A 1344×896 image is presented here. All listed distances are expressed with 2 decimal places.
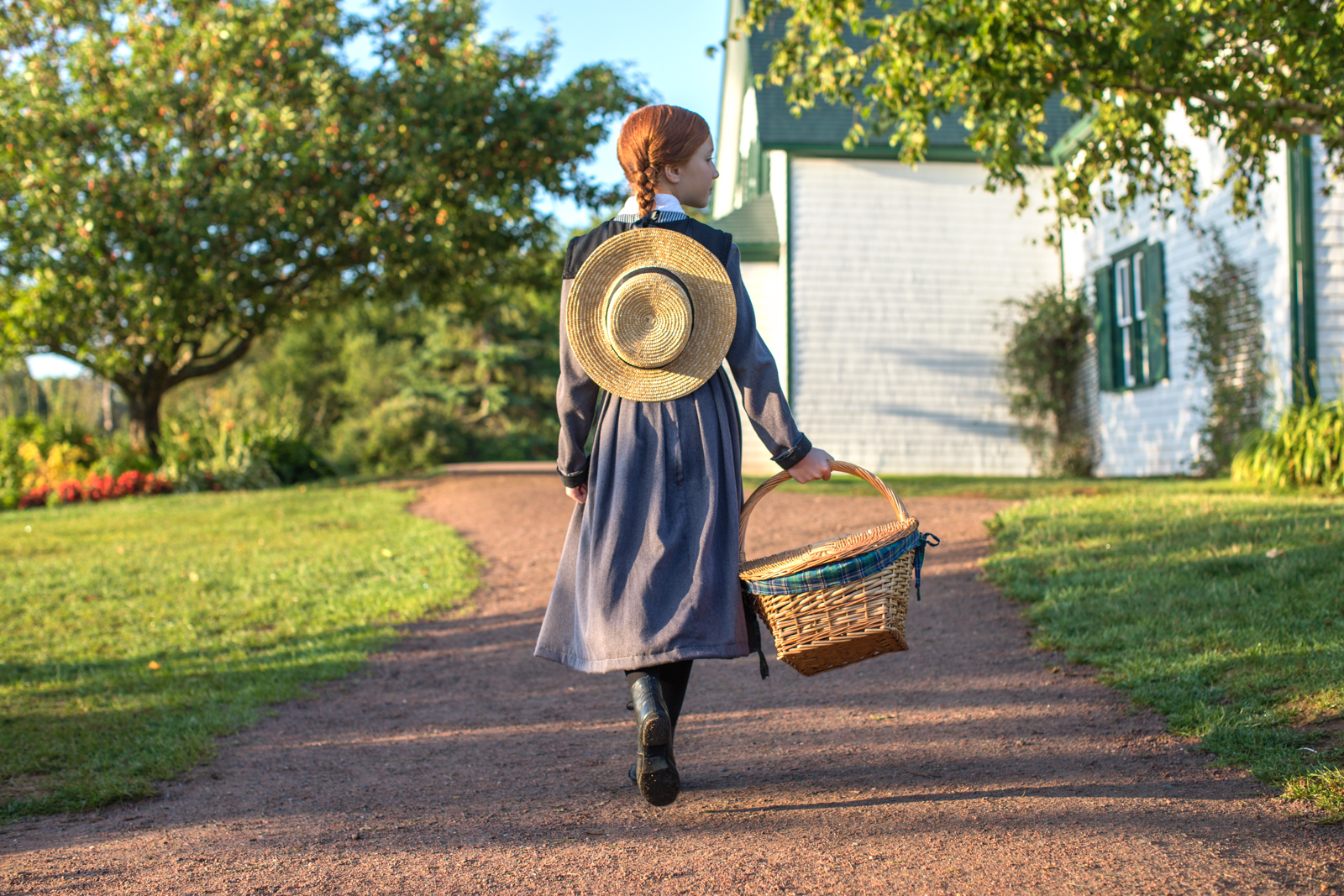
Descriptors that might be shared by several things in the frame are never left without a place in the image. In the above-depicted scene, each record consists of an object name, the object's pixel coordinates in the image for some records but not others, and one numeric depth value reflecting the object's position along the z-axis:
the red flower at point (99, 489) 13.91
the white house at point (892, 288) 14.26
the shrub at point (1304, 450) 8.02
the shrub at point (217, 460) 14.35
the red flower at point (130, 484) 14.02
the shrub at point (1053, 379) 13.90
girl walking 2.77
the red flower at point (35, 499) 14.00
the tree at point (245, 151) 12.42
